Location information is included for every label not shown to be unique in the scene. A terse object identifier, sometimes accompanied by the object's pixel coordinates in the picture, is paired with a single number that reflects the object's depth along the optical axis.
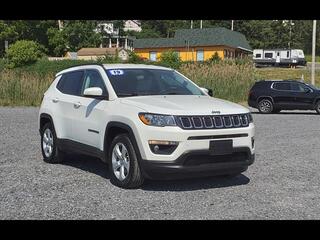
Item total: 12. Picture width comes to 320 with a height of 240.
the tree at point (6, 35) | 61.34
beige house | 74.12
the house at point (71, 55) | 71.39
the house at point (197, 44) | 69.25
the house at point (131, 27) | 125.93
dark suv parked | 22.23
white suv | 6.22
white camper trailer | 67.19
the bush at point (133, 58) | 35.76
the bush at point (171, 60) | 34.47
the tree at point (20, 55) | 38.91
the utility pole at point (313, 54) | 32.75
